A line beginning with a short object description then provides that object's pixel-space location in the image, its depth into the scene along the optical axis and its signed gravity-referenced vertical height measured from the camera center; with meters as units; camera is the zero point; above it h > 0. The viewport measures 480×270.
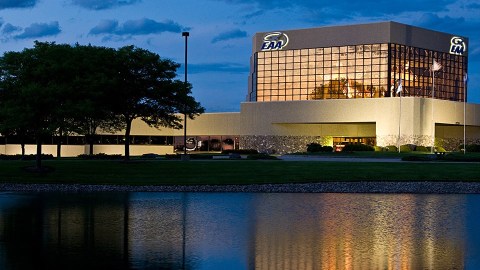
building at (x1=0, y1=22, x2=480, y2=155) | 79.69 +7.40
